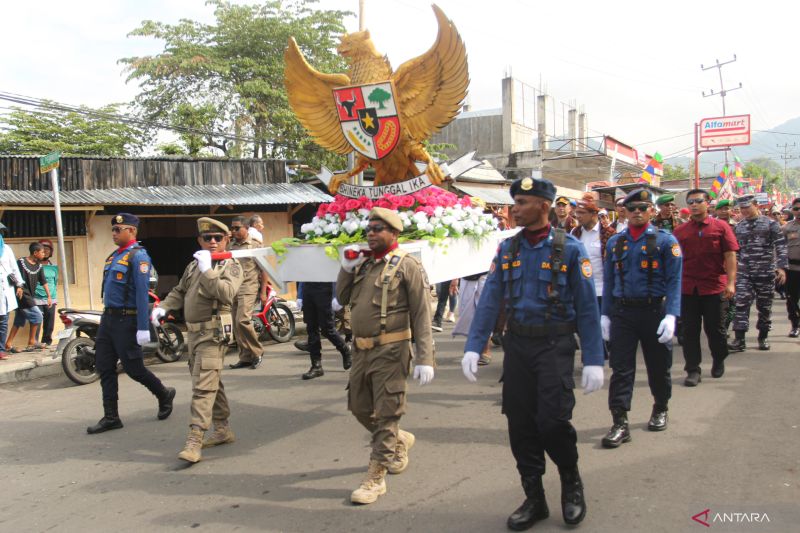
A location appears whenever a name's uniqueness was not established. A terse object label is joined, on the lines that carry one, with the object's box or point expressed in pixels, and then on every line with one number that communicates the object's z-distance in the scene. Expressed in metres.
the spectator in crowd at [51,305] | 9.27
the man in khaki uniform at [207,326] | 4.66
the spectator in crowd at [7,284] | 8.45
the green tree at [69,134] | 20.80
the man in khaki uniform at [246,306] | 7.30
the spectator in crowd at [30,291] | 8.90
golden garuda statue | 5.48
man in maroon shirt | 6.15
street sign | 8.51
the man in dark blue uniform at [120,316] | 5.41
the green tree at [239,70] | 20.30
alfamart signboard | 42.31
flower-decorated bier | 5.09
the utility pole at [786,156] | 88.61
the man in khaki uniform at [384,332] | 3.91
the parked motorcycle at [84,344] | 7.31
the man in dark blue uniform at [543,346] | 3.30
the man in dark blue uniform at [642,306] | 4.64
